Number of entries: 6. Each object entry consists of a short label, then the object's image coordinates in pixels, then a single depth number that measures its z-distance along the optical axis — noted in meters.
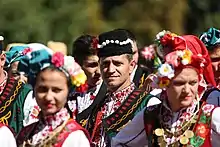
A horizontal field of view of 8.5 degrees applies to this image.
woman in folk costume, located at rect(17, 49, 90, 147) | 8.52
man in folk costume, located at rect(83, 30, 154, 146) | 10.16
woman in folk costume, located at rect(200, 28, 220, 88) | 10.81
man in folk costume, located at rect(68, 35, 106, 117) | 11.19
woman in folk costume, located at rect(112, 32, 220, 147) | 8.77
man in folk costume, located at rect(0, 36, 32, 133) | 10.65
